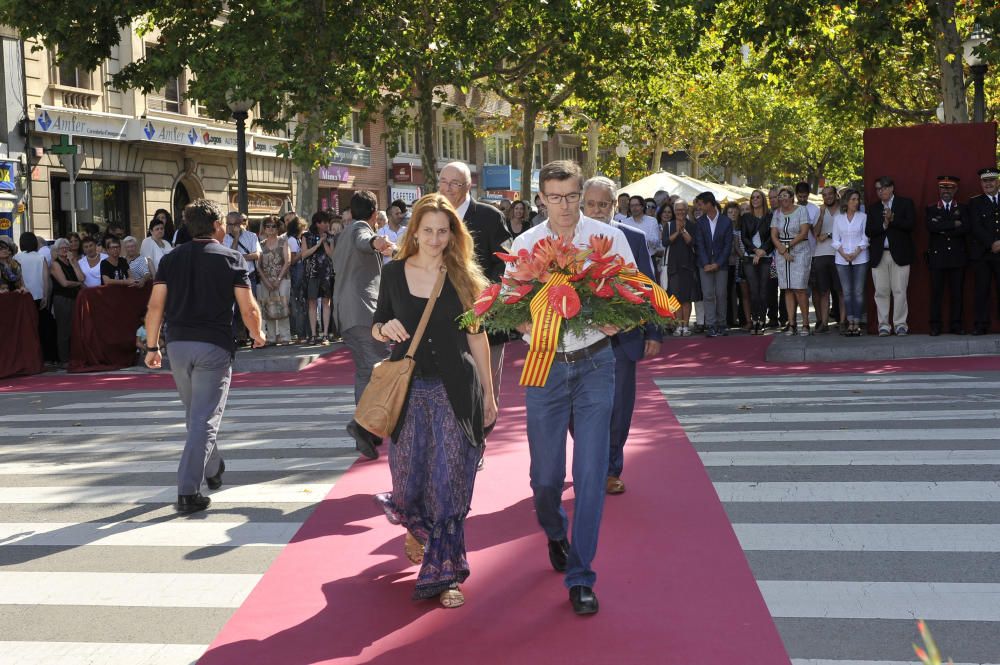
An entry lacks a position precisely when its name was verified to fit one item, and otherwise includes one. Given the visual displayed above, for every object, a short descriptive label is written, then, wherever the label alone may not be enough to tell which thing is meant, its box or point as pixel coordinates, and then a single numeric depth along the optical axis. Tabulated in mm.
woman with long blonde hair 5645
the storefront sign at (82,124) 27395
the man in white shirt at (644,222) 18625
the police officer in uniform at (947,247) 15562
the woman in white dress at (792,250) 17500
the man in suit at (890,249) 15953
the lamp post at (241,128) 19391
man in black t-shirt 7664
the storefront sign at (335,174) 42250
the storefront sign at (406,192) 47631
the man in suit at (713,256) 18344
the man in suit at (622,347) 6676
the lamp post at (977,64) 20047
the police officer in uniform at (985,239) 15391
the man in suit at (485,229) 8086
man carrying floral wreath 5352
